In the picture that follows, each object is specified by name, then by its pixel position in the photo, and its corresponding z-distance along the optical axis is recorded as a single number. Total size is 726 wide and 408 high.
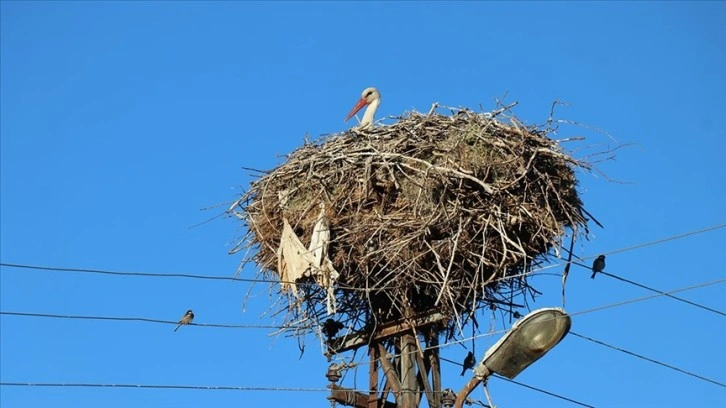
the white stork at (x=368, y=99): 25.87
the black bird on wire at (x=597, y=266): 19.28
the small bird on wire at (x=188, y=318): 18.81
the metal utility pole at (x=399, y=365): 17.53
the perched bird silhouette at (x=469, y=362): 18.55
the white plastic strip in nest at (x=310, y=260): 18.27
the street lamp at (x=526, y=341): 15.88
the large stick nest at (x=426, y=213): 18.09
